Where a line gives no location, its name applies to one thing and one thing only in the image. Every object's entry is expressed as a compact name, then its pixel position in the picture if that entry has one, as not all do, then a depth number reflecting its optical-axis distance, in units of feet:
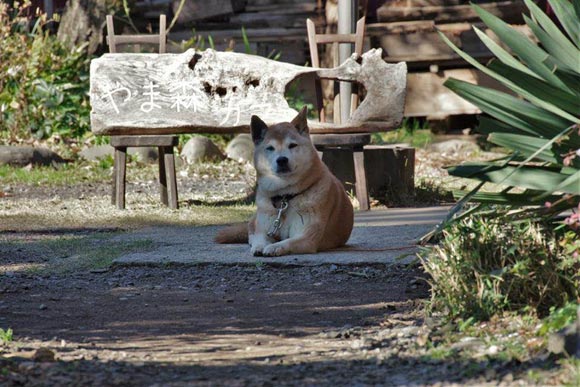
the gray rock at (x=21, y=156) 77.05
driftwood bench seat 58.18
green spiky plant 29.94
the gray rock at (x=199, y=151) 80.53
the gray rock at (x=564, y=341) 23.26
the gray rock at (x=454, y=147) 86.02
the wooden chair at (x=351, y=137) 57.93
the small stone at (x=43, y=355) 25.54
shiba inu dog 43.57
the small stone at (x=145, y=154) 81.51
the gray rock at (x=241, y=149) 82.33
